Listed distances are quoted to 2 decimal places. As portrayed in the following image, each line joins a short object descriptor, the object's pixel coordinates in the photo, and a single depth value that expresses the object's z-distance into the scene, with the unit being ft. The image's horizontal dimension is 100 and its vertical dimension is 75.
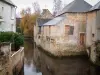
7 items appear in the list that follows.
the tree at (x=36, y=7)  258.26
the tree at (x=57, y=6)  262.88
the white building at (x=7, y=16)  81.82
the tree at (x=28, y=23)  206.49
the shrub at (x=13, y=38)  66.55
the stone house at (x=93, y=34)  75.00
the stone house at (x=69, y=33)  91.40
